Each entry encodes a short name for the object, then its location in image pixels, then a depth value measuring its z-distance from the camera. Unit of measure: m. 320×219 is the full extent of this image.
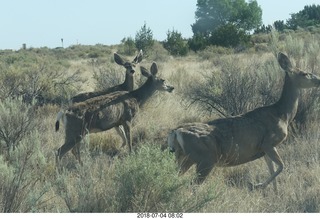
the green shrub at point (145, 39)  41.14
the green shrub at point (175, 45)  43.24
